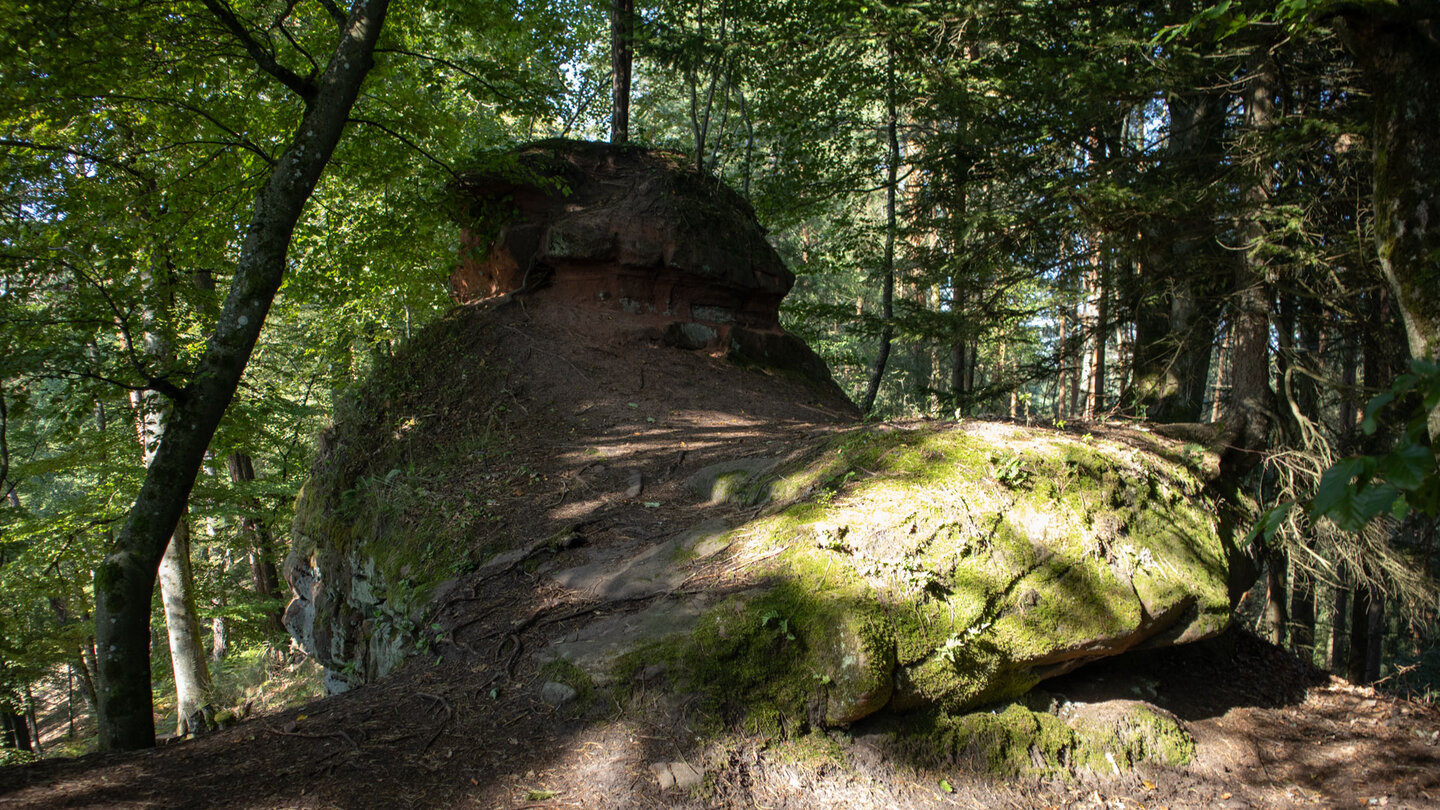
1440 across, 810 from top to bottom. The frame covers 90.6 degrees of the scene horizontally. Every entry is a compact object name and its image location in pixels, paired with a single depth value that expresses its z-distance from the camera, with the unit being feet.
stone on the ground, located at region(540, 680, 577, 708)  13.93
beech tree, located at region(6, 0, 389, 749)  17.04
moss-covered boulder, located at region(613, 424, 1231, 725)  14.02
